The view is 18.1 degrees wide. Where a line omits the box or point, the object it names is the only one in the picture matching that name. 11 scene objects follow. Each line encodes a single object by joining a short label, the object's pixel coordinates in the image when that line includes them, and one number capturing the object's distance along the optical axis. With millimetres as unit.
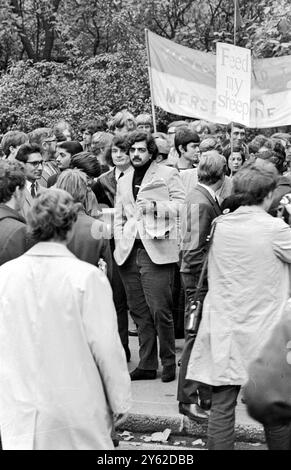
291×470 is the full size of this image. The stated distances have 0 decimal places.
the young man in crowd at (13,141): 8891
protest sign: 9258
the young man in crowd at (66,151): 8859
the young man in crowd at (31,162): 7758
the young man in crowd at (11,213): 5562
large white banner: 10297
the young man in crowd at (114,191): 7871
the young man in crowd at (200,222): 6414
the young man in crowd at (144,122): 9906
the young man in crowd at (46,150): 8984
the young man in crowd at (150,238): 7074
